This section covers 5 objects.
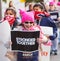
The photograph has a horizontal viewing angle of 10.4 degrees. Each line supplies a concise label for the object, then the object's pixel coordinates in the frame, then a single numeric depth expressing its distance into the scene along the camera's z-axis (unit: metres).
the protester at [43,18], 6.76
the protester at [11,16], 5.94
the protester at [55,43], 8.66
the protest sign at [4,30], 5.16
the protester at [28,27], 4.68
